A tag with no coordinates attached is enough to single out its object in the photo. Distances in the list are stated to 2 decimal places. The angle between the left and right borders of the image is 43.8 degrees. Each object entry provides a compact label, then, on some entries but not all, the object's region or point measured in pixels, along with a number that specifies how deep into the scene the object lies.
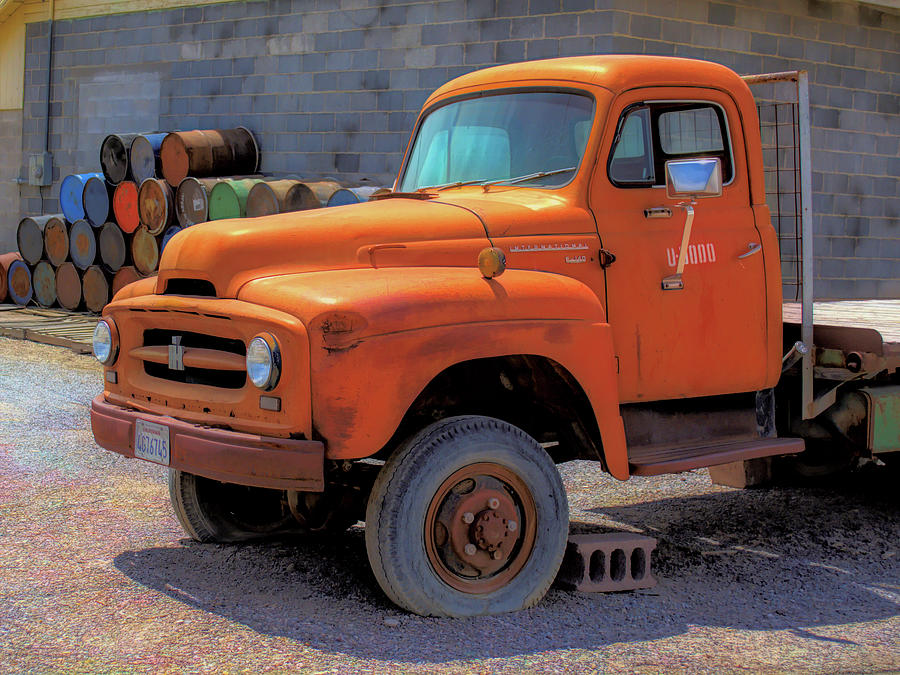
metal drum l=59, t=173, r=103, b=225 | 13.86
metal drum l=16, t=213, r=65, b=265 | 14.45
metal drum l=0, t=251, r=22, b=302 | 15.23
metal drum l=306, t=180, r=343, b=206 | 11.37
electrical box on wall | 16.73
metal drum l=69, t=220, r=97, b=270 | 13.76
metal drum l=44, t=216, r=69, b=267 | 14.17
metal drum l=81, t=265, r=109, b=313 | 13.69
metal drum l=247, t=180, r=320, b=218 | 11.45
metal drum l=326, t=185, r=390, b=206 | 11.01
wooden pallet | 11.43
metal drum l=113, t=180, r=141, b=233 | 13.18
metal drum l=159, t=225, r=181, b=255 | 12.60
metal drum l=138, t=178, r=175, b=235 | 12.61
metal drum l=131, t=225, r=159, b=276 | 12.91
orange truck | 3.76
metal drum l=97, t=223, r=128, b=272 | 13.40
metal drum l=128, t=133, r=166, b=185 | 13.07
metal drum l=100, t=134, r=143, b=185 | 13.35
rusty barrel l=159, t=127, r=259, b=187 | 12.88
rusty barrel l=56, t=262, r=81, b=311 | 14.09
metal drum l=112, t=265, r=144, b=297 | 13.20
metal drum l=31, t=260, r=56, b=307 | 14.55
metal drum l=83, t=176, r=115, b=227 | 13.59
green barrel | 11.69
